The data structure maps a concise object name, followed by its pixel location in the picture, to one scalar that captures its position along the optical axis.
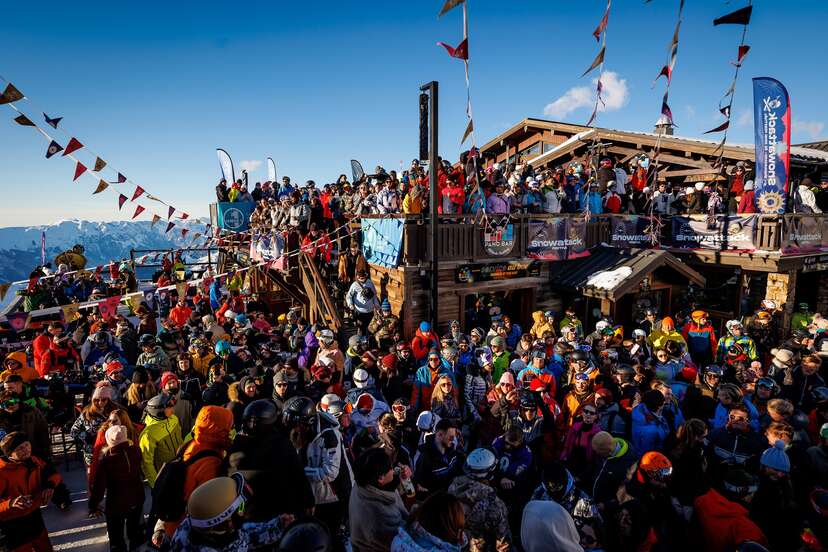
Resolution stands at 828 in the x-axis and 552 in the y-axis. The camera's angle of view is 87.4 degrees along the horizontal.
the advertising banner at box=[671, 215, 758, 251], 12.86
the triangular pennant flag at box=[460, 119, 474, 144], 8.16
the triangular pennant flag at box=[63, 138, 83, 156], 9.33
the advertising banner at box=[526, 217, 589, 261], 12.28
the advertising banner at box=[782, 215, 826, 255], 12.45
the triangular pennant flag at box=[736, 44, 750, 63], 6.62
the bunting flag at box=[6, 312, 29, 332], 7.88
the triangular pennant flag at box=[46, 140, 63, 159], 9.17
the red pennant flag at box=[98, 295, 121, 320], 9.00
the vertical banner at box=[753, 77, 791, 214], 11.46
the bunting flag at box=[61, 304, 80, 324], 8.34
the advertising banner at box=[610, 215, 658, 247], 13.84
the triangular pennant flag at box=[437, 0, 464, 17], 5.28
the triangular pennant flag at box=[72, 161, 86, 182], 9.99
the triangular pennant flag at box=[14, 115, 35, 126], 8.26
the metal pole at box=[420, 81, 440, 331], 9.69
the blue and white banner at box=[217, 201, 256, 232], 18.70
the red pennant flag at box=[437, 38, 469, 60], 6.82
